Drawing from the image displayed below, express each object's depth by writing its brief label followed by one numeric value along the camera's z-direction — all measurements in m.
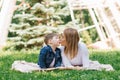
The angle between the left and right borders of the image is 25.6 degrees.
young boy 3.75
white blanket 3.67
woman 3.71
